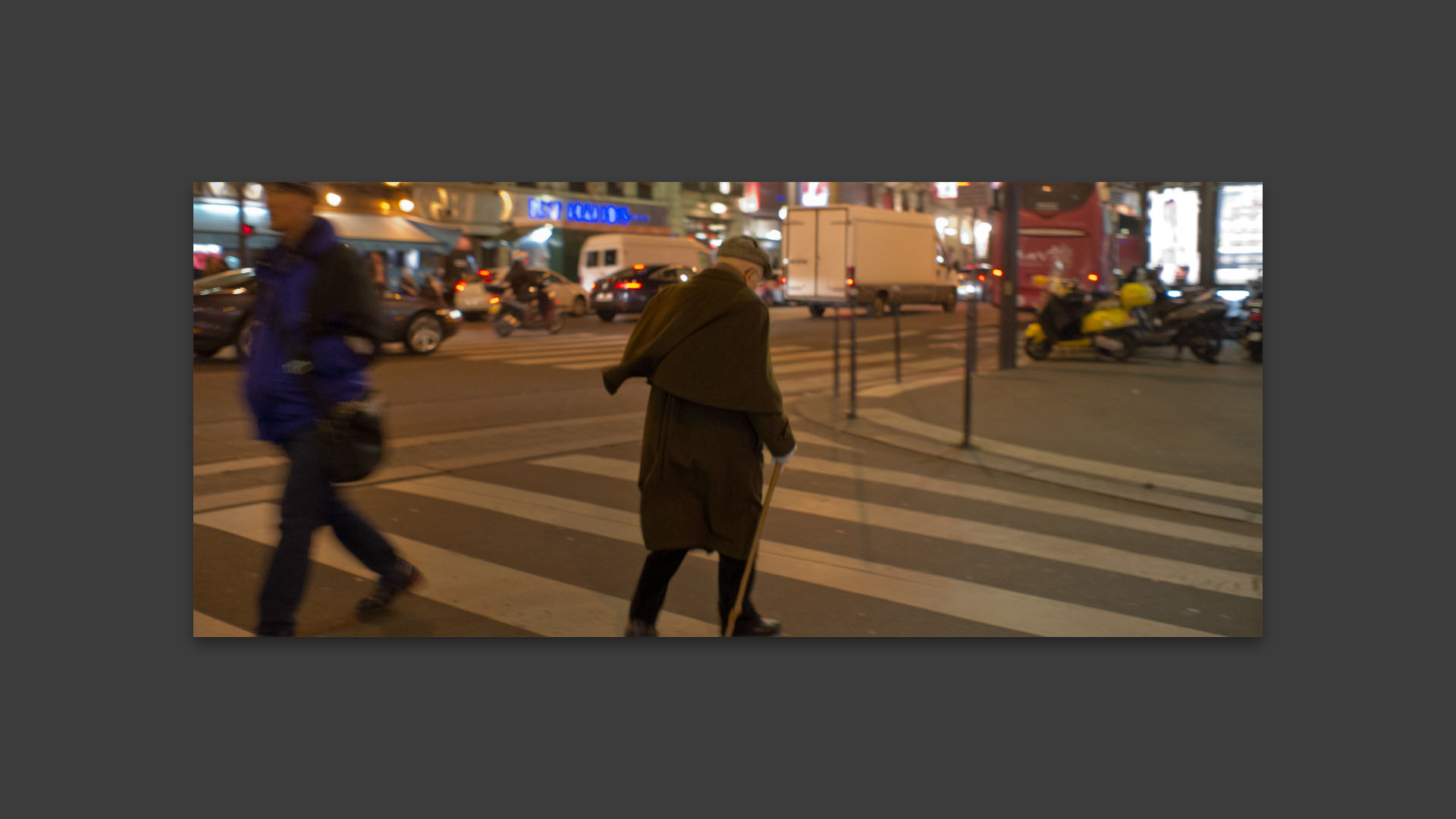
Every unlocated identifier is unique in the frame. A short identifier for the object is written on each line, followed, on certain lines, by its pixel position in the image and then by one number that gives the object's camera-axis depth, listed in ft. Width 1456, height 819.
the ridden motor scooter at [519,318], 66.33
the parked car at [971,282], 29.86
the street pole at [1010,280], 52.39
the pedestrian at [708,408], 14.65
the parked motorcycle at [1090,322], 56.34
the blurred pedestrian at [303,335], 14.47
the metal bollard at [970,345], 32.71
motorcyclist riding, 64.48
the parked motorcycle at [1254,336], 47.70
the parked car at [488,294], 57.93
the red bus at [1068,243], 42.88
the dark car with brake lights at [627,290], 58.13
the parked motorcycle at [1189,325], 54.44
